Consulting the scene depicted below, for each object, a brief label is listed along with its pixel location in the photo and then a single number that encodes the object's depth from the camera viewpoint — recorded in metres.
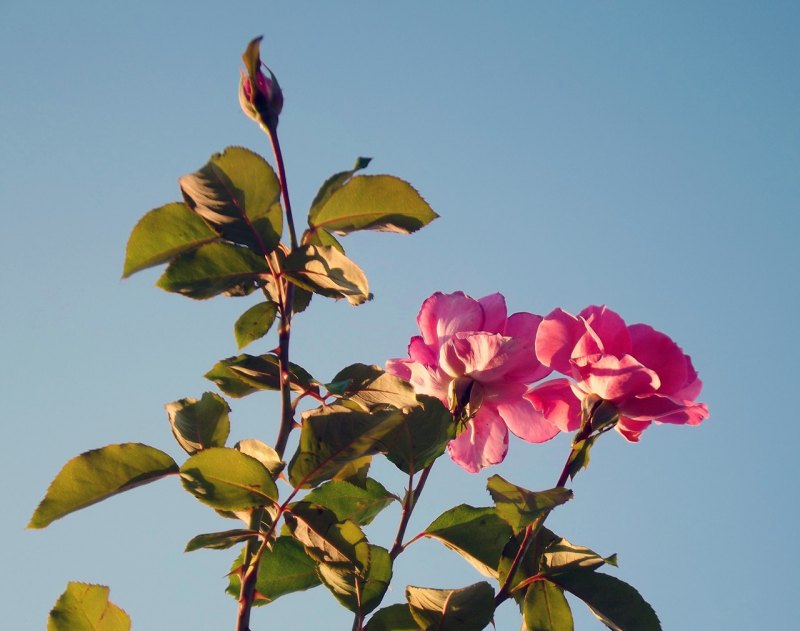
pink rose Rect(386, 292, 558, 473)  2.02
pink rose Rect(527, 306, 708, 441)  2.00
